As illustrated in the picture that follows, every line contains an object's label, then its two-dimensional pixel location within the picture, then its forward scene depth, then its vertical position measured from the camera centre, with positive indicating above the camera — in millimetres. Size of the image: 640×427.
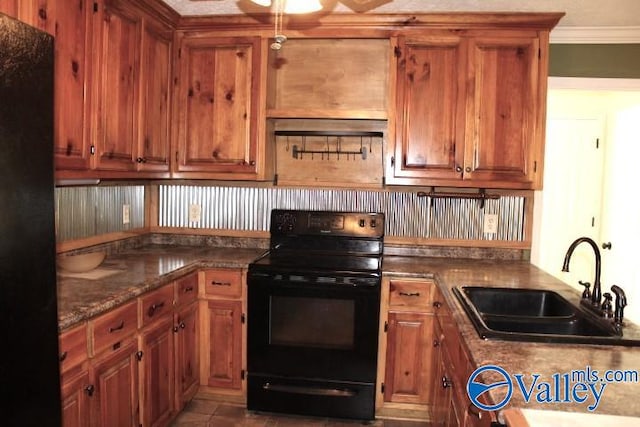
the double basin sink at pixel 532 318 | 1509 -482
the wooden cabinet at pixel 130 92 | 2215 +465
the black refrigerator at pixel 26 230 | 1077 -123
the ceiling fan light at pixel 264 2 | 1573 +609
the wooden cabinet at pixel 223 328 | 2736 -837
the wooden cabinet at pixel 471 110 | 2697 +456
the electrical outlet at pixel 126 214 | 3004 -210
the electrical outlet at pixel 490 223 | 3057 -214
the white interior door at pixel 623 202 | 3676 -71
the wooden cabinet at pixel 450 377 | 1513 -719
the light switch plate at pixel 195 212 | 3285 -202
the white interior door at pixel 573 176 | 4168 +135
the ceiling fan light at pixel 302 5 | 1644 +629
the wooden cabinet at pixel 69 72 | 1855 +453
